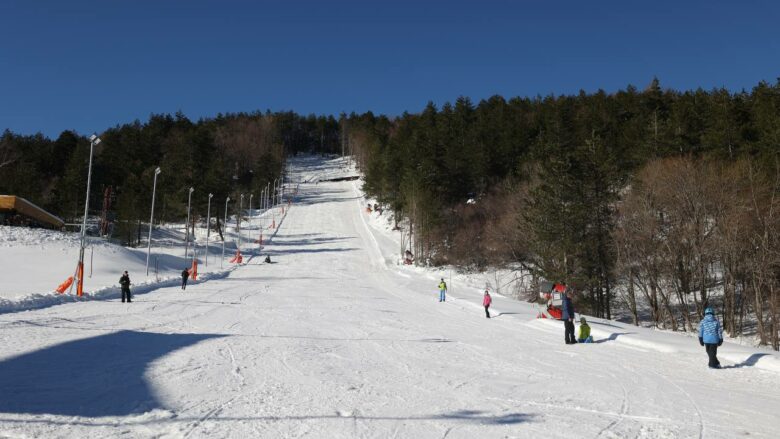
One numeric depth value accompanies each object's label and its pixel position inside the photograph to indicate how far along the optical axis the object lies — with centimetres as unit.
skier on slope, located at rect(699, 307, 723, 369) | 1163
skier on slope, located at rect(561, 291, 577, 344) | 1500
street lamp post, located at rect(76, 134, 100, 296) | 2262
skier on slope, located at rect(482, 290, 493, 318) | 2187
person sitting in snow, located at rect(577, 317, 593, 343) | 1570
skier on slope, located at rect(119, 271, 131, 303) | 2192
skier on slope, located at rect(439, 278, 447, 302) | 2805
